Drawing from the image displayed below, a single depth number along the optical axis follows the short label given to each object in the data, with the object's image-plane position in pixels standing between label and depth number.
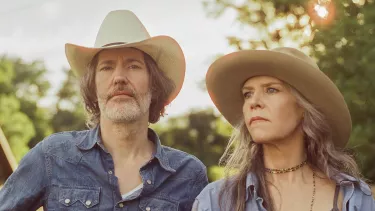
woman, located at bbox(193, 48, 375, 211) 3.38
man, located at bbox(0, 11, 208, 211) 3.71
